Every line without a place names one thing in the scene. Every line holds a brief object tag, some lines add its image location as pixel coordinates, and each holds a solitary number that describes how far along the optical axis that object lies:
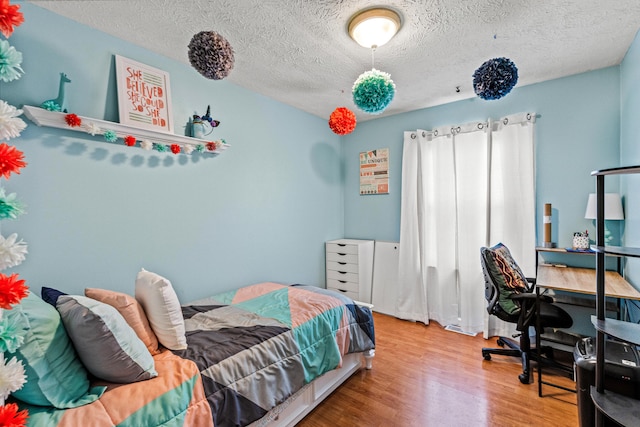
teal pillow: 1.05
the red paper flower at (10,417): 0.76
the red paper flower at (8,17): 0.72
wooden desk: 1.95
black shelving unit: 1.04
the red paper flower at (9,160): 0.73
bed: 1.22
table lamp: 2.35
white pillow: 1.61
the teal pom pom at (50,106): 1.77
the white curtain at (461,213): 2.93
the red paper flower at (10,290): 0.73
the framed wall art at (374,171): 3.89
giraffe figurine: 1.77
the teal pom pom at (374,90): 1.93
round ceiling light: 1.80
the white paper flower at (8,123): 0.76
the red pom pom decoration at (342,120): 2.44
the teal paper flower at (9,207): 0.75
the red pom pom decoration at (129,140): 2.11
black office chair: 2.30
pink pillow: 1.51
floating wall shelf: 1.75
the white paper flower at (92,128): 1.89
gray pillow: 1.21
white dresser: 3.75
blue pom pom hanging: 1.81
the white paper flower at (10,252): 0.77
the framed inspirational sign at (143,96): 2.10
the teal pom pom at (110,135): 1.99
